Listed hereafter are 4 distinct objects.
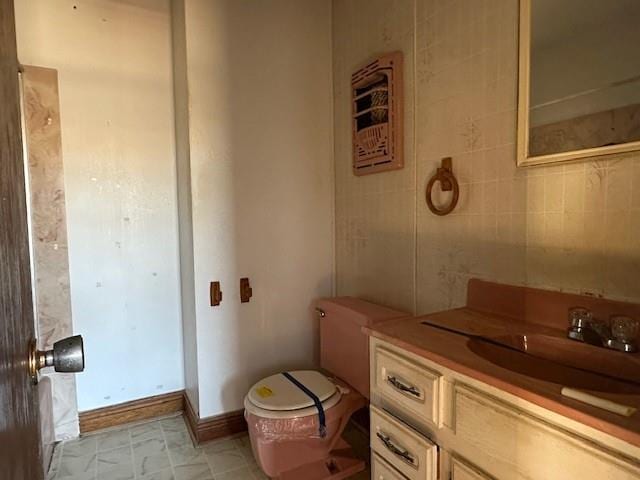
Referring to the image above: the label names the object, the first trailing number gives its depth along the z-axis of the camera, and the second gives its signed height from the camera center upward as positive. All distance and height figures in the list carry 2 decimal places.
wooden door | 0.50 -0.11
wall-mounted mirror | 0.98 +0.37
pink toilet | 1.57 -0.79
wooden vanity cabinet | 0.65 -0.45
